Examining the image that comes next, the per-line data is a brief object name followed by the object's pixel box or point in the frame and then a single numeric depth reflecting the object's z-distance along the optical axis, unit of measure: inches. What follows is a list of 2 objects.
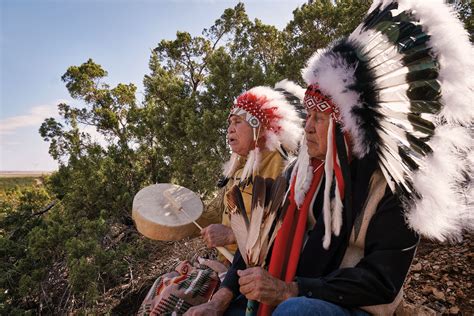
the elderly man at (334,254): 43.6
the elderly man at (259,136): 90.4
